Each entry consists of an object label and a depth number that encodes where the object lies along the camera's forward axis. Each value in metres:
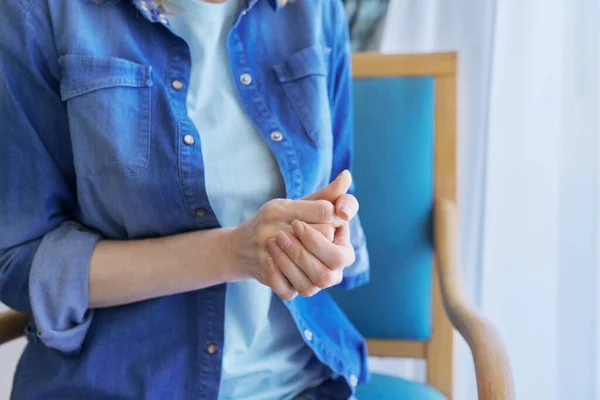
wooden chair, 0.92
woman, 0.63
